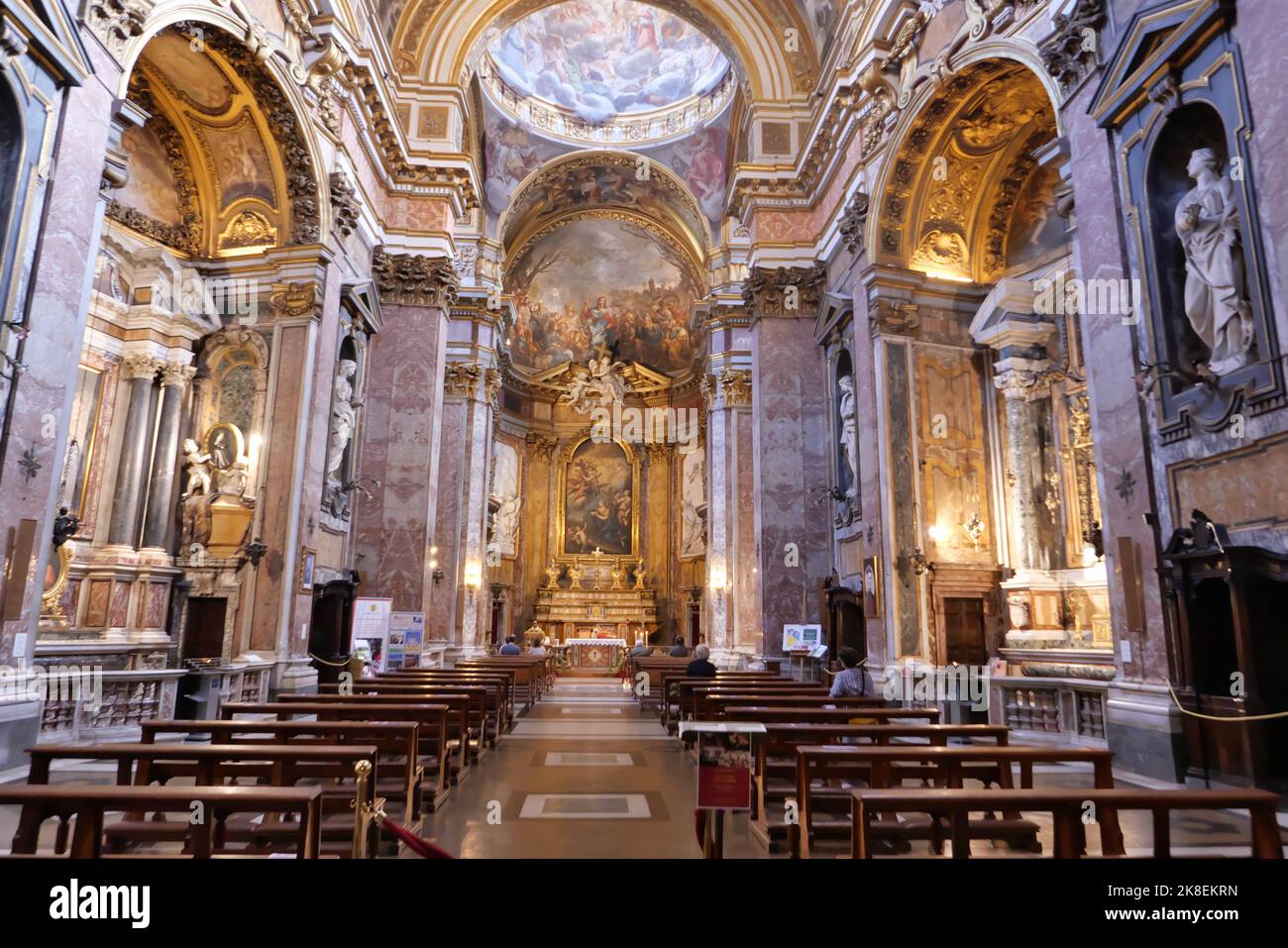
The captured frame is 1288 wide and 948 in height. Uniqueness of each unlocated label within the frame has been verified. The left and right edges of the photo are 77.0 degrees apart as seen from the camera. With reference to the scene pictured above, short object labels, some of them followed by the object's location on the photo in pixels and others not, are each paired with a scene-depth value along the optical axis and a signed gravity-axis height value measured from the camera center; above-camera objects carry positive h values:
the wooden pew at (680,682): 10.87 -0.74
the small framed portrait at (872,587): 13.02 +0.69
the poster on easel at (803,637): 15.53 -0.15
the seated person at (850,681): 7.68 -0.48
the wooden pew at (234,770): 4.51 -0.89
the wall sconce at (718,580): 22.72 +1.32
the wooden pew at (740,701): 7.98 -0.73
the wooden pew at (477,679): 11.09 -0.76
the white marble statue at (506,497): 30.53 +4.82
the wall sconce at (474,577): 22.85 +1.36
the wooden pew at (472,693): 9.20 -0.82
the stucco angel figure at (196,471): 12.27 +2.25
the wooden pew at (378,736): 5.44 -0.80
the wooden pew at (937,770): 4.79 -0.85
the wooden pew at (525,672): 16.16 -1.01
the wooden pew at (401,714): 6.50 -0.76
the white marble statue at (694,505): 31.05 +4.73
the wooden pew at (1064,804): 3.39 -0.72
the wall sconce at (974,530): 13.07 +1.62
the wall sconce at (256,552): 11.62 +0.98
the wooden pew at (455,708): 7.69 -0.81
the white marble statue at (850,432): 14.93 +3.62
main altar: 31.30 +0.80
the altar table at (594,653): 29.58 -0.98
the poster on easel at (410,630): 15.62 -0.13
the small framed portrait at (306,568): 12.39 +0.82
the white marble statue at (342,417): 14.01 +3.55
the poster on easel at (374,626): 14.02 -0.06
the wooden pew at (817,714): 6.62 -0.69
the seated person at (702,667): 11.39 -0.54
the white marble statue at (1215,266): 6.77 +3.13
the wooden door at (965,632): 12.66 +0.00
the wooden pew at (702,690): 9.04 -0.72
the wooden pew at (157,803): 3.27 -0.75
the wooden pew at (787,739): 5.59 -0.79
